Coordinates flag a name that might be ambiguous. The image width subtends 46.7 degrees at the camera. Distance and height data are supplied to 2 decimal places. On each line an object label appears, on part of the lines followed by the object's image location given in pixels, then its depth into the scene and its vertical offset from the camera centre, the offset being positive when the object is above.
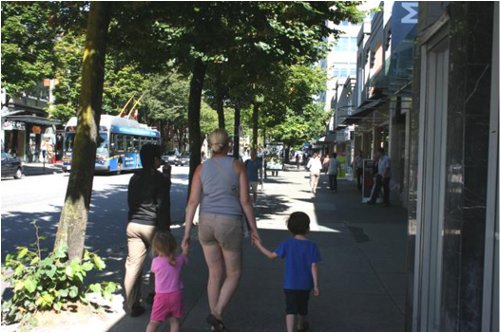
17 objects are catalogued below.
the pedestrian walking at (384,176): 17.34 -0.33
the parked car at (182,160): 59.59 -0.09
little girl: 4.66 -0.99
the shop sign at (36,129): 47.34 +2.13
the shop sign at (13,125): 39.88 +2.17
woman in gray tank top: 5.09 -0.50
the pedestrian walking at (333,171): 23.67 -0.32
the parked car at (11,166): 25.60 -0.53
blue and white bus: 33.84 +0.76
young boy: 4.82 -0.86
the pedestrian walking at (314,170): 21.02 -0.26
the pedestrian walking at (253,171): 15.64 -0.27
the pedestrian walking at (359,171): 23.34 -0.28
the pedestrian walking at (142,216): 5.62 -0.56
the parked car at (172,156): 58.37 +0.28
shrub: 5.27 -1.19
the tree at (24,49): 25.52 +5.03
